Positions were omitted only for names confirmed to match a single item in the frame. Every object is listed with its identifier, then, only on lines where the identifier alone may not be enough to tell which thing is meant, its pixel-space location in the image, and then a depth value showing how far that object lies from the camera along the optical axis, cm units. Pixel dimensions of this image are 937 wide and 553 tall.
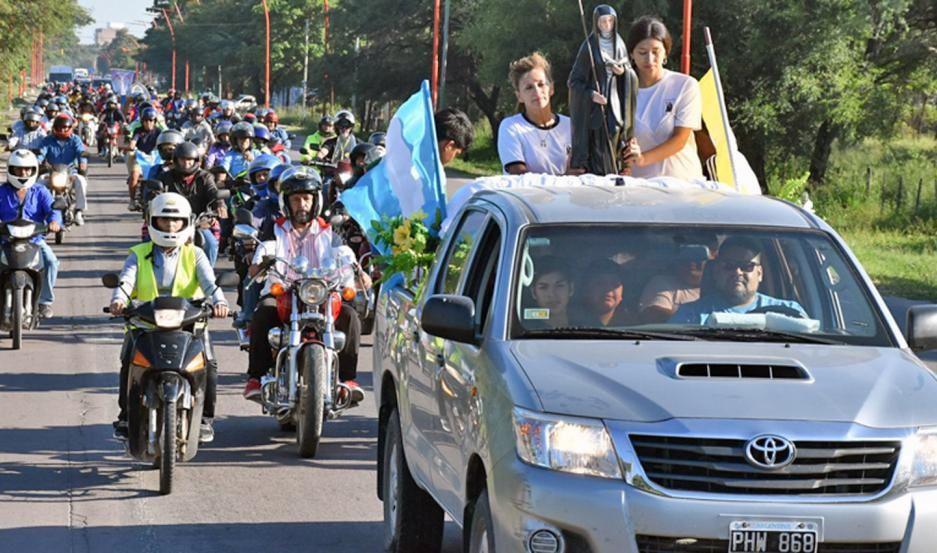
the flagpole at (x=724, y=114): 1002
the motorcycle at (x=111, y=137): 4878
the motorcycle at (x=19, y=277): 1595
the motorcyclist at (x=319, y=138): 2408
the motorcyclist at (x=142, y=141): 2416
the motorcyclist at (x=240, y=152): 2252
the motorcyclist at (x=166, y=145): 2066
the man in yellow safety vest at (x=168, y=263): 1069
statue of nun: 995
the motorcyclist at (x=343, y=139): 2455
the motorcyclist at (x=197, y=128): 2964
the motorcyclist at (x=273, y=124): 3491
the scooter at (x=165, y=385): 970
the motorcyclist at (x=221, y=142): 2517
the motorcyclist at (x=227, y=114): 3618
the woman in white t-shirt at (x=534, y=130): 1009
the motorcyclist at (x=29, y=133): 2642
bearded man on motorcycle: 1142
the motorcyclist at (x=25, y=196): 1723
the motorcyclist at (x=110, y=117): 4834
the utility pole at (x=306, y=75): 8339
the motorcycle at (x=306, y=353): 1070
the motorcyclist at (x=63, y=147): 2612
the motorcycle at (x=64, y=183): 2442
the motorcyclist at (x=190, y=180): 1889
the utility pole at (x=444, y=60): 5225
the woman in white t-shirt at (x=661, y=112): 1022
